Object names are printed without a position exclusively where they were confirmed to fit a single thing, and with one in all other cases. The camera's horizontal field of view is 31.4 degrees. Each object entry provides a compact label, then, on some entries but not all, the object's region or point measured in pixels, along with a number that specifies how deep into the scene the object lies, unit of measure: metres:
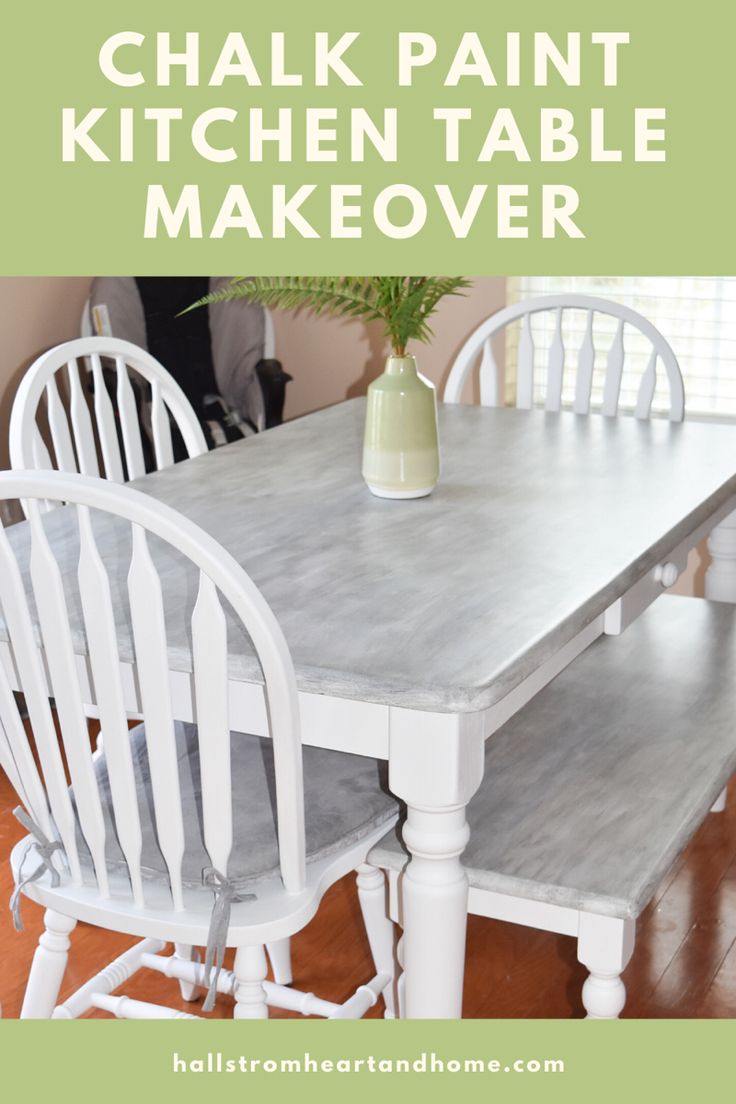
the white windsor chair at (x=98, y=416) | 2.17
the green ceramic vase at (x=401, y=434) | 1.94
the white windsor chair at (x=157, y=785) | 1.32
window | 3.43
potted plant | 1.86
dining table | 1.38
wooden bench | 1.50
